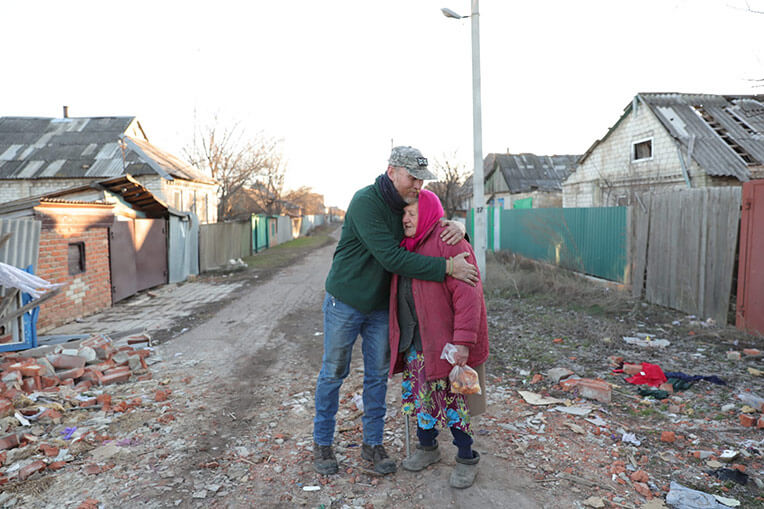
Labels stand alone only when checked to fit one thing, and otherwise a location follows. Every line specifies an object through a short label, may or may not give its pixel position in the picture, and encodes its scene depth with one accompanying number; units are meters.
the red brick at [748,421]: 3.36
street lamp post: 9.51
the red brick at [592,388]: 3.91
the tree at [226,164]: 24.33
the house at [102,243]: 7.31
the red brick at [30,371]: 4.40
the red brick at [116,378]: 4.64
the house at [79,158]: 16.00
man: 2.57
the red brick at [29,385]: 4.26
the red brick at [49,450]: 3.17
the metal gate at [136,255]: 9.54
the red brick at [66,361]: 4.83
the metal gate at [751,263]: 5.56
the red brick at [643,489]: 2.58
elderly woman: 2.53
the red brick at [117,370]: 4.79
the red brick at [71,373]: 4.62
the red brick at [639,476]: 2.73
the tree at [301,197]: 41.49
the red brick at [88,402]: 4.06
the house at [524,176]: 29.00
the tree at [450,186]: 24.08
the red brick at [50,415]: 3.74
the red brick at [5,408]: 3.65
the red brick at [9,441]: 3.23
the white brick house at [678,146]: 12.80
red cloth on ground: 4.32
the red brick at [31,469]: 2.90
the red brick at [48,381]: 4.43
